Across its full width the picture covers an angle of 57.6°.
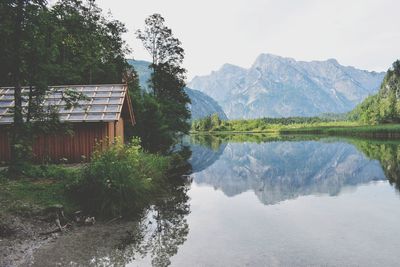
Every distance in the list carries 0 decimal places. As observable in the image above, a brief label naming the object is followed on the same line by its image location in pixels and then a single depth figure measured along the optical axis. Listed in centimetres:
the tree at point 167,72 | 4822
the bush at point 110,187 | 1377
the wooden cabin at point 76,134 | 2130
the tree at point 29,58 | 1492
